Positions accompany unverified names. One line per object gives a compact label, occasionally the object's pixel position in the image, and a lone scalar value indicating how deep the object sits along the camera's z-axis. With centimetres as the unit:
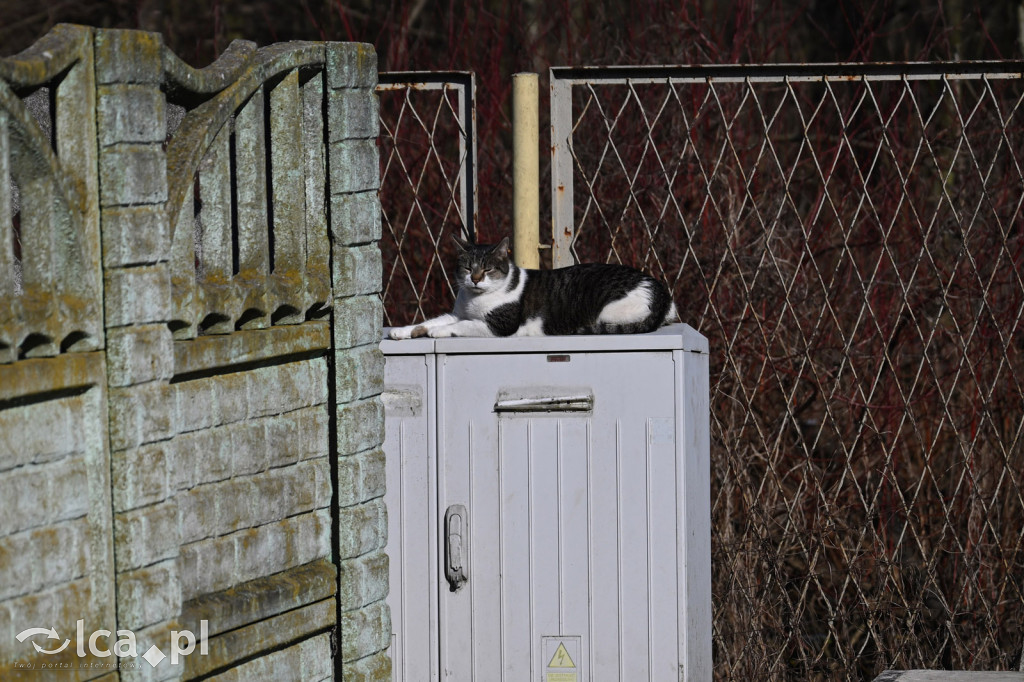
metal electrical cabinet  846
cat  960
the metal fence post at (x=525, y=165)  1018
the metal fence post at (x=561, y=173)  1032
